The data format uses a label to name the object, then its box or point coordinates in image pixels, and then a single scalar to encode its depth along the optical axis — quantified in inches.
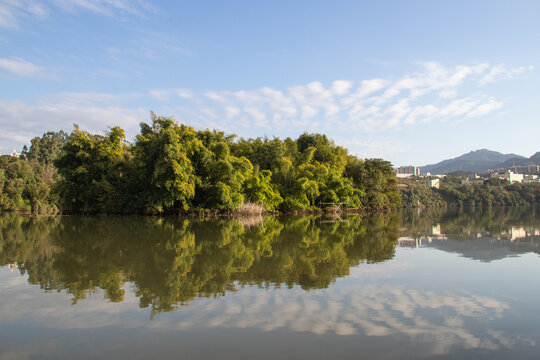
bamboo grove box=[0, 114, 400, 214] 1016.9
